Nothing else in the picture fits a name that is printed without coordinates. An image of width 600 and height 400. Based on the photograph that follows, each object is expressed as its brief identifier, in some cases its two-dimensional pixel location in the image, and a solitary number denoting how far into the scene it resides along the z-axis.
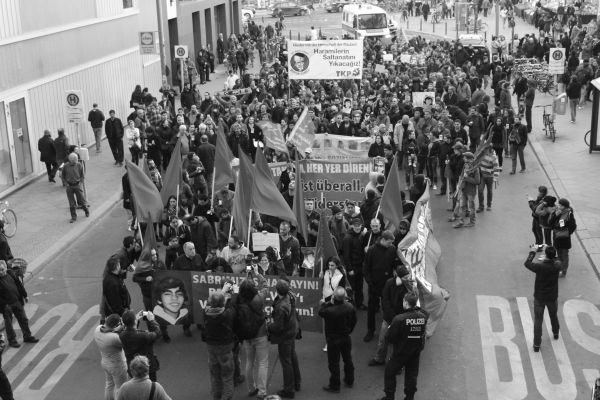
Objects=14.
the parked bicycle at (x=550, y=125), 26.81
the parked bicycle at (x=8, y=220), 18.81
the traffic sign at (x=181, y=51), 33.94
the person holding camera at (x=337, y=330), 11.17
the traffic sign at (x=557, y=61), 31.41
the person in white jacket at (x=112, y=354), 10.75
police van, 53.59
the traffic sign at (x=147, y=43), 30.86
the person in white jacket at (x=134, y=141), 23.86
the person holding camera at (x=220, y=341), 10.71
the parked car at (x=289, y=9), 82.12
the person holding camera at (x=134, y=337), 10.73
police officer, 10.65
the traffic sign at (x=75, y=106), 23.14
